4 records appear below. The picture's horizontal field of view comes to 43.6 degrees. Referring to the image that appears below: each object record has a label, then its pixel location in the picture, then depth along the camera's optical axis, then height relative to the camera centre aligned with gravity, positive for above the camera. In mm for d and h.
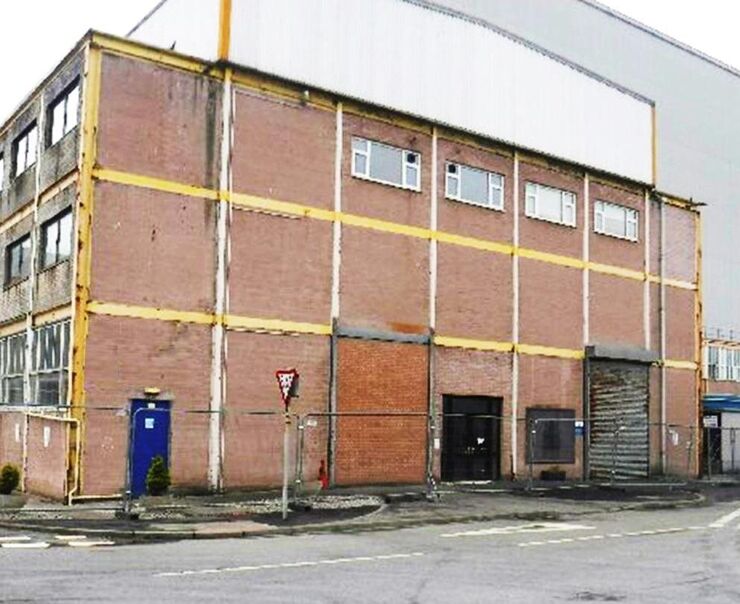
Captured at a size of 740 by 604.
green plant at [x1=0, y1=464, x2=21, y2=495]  19641 -2057
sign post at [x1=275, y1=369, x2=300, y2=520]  17562 +57
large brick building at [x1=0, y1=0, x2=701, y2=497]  22141 +3199
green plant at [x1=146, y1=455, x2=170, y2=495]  20047 -2011
